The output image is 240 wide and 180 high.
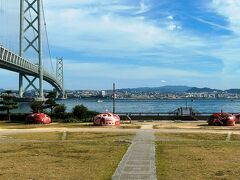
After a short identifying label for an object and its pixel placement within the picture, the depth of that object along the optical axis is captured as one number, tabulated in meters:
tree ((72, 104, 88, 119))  32.65
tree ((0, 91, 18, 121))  35.24
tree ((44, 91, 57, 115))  37.59
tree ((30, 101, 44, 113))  35.77
